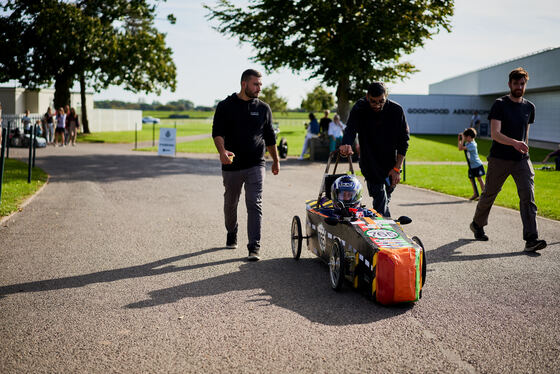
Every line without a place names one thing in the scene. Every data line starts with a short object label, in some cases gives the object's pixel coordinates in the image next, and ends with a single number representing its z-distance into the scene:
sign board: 23.80
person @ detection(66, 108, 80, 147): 29.44
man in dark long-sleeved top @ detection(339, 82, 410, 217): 6.29
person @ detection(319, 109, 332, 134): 23.16
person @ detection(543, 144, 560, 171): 19.77
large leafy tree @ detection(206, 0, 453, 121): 24.81
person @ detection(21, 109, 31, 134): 29.51
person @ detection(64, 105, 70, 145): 29.85
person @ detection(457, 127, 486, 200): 12.18
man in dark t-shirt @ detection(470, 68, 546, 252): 7.20
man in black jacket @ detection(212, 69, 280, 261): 6.76
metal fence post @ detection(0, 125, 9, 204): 10.05
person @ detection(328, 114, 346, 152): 21.81
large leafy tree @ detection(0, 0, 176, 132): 34.16
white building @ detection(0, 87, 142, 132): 48.00
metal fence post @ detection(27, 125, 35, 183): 13.67
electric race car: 4.93
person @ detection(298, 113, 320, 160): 23.62
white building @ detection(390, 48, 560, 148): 40.66
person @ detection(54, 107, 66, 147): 28.33
